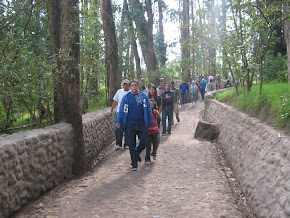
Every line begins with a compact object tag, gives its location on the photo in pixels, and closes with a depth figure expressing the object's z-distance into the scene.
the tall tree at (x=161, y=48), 31.58
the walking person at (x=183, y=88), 19.31
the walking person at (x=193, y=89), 23.06
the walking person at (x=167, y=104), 11.49
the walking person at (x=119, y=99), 8.84
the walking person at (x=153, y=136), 7.39
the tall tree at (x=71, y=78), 6.57
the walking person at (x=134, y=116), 6.78
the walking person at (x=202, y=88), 24.93
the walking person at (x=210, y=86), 24.58
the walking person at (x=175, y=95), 12.95
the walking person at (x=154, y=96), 10.12
